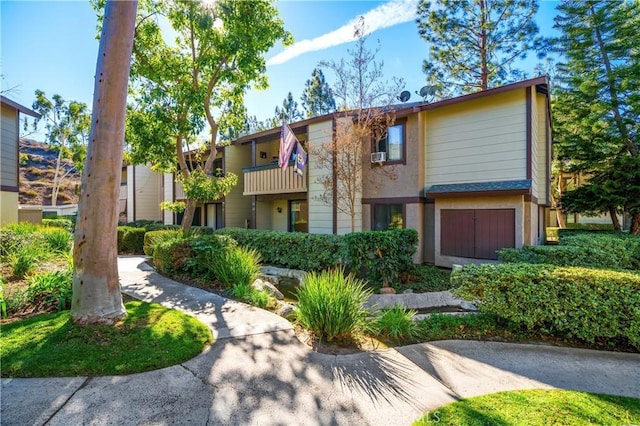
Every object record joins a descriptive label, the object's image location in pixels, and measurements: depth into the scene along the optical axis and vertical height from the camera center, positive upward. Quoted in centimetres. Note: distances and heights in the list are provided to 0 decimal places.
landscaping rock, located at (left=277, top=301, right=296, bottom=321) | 568 -192
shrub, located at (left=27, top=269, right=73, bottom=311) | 528 -137
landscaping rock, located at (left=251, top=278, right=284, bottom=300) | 723 -183
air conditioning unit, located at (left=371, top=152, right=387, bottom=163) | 1162 +221
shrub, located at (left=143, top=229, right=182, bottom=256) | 1057 -84
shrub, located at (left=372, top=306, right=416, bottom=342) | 508 -195
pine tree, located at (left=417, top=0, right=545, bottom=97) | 1719 +1044
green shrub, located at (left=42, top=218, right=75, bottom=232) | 1794 -53
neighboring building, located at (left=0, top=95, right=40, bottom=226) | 1241 +242
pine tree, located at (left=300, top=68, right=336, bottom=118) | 2859 +1157
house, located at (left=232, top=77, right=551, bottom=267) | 963 +139
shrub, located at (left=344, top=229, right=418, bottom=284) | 845 -113
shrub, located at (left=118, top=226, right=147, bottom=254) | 1490 -133
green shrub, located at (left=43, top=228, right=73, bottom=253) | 911 -82
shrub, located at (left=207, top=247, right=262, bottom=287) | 738 -137
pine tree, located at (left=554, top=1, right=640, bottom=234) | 1428 +563
